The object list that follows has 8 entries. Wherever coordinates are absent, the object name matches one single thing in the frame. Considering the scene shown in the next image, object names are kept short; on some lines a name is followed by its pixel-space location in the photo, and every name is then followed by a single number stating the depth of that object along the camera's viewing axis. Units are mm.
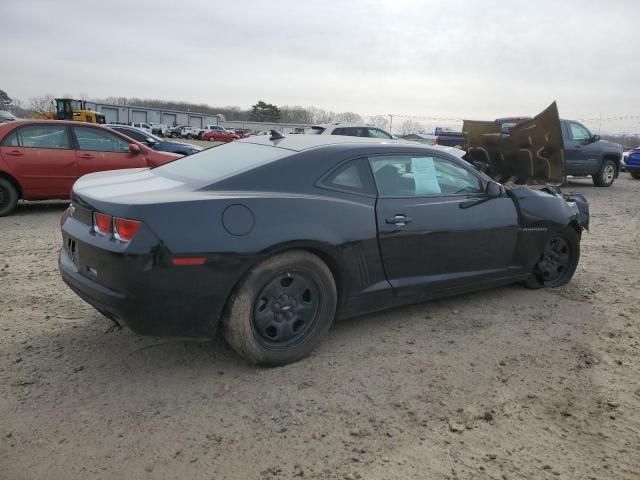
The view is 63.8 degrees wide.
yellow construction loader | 36531
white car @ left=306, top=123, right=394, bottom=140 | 12562
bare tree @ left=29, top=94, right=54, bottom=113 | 95238
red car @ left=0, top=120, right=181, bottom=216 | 7324
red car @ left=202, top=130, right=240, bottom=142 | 53875
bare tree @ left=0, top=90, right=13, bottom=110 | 70625
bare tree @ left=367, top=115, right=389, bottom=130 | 60278
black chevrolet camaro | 2791
